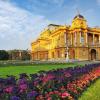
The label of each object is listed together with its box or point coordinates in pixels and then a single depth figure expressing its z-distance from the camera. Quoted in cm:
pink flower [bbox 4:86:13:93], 316
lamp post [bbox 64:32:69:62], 3269
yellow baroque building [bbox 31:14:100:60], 3370
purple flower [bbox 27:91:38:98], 310
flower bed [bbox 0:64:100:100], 318
